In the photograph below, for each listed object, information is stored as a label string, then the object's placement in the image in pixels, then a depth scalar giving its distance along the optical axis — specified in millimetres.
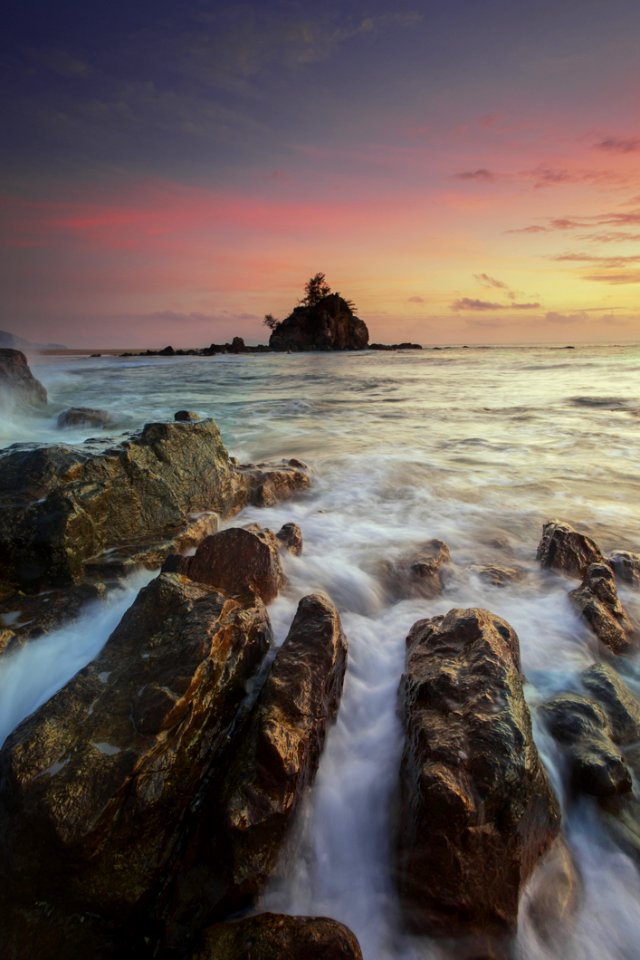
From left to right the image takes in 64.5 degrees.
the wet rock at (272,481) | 6625
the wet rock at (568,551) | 4805
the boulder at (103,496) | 3912
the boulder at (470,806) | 2074
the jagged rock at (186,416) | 6684
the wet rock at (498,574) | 4828
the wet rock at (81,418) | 11523
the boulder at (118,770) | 1923
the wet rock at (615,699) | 2959
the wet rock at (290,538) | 5055
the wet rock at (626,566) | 4691
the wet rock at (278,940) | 1759
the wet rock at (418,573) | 4676
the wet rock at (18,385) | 12930
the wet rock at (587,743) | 2645
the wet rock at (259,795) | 2051
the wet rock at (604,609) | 3877
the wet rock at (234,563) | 3805
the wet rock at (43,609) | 3365
